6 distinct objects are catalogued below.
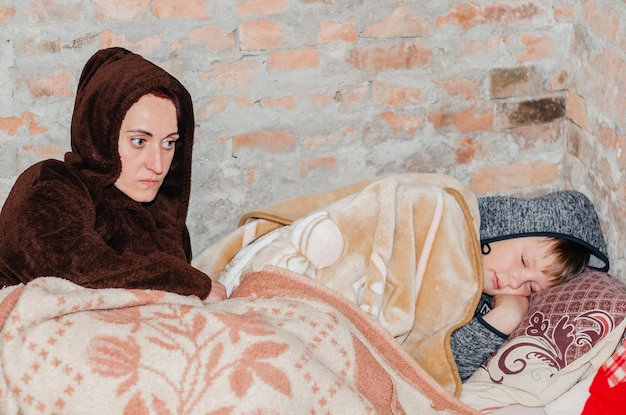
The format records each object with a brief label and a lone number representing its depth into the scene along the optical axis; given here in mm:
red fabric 2121
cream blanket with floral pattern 1733
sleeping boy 2375
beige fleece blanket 2256
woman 1949
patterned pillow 2248
